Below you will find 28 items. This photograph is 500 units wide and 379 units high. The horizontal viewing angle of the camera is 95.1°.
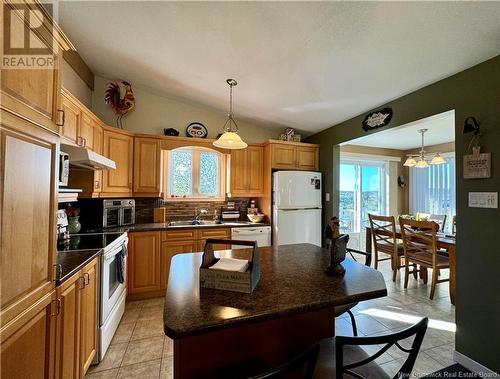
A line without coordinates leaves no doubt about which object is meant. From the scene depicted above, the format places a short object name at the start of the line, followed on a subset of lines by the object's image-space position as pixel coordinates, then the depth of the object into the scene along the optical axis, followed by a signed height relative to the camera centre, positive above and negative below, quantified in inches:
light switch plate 66.7 -0.8
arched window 145.9 +14.1
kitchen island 33.4 -17.5
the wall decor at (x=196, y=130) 146.8 +42.0
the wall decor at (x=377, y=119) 102.9 +36.6
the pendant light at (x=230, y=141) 92.0 +22.2
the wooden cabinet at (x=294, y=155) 144.8 +26.4
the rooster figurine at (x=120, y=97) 128.3 +55.3
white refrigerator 136.7 -7.5
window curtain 187.0 +6.0
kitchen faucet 148.4 -11.6
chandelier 150.8 +23.5
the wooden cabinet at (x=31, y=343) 34.4 -25.4
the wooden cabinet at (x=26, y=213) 34.2 -3.3
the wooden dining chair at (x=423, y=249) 113.5 -27.7
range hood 73.4 +12.6
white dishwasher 132.1 -22.7
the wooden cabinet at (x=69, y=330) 49.3 -31.2
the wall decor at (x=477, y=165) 68.1 +9.8
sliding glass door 204.1 +1.8
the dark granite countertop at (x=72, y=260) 51.5 -17.6
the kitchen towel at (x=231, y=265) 43.4 -13.8
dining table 107.7 -24.3
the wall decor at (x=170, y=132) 137.7 +37.9
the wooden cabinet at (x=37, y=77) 35.3 +20.9
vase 94.0 -12.7
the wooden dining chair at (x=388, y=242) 136.8 -28.9
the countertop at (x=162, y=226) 112.3 -16.8
